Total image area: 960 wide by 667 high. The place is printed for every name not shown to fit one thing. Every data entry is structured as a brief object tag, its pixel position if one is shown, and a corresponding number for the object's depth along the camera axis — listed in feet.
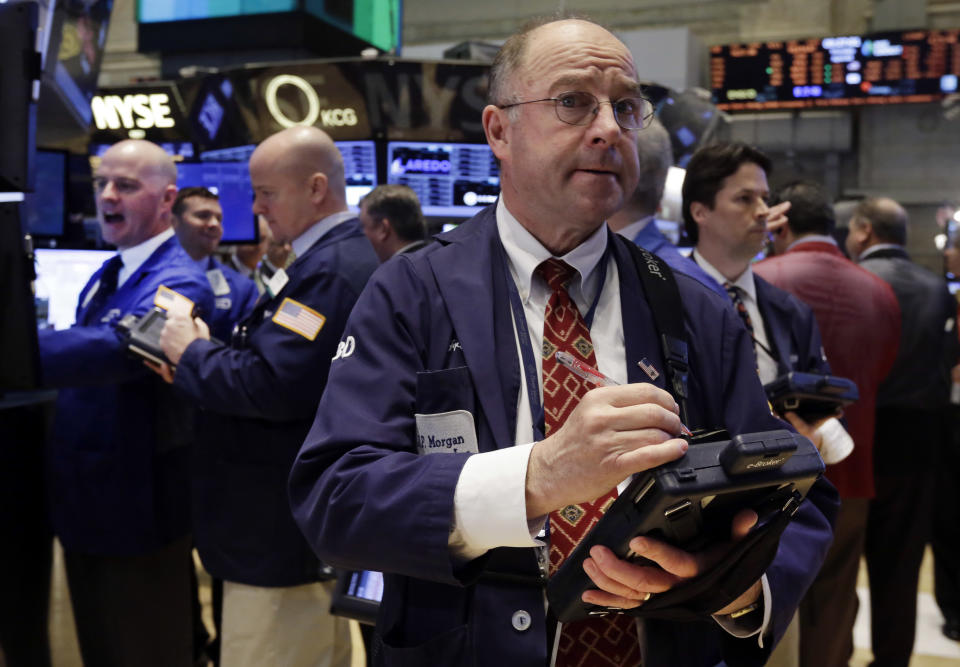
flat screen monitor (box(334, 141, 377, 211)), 23.30
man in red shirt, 11.64
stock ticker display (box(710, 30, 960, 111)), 33.17
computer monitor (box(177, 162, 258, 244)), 18.02
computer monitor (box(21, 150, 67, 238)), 14.34
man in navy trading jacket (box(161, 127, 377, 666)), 8.37
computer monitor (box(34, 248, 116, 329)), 12.68
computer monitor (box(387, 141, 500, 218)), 23.30
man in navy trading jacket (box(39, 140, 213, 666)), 9.15
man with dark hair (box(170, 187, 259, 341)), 16.17
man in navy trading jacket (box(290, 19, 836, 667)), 3.68
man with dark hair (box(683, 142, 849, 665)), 9.30
